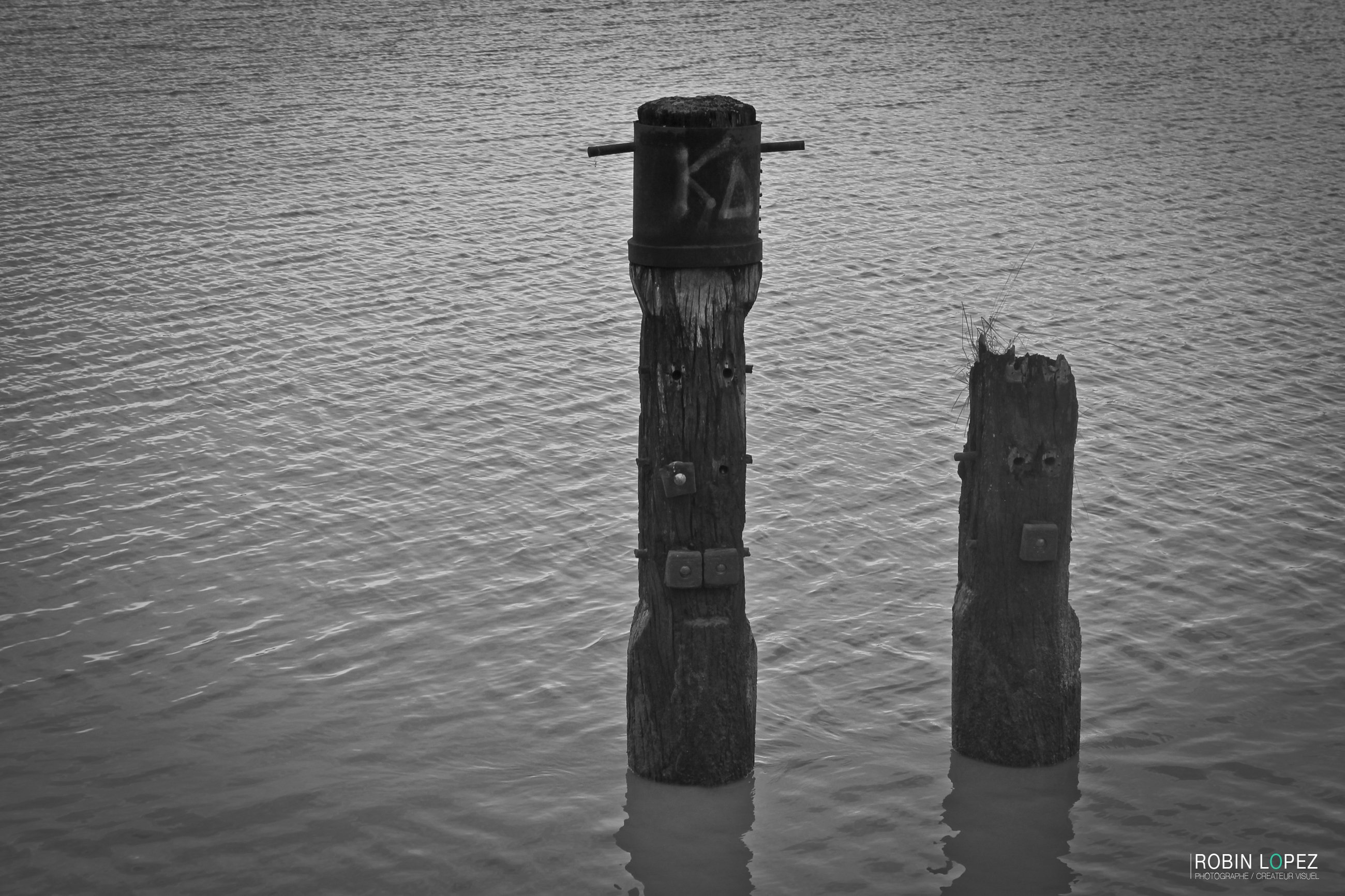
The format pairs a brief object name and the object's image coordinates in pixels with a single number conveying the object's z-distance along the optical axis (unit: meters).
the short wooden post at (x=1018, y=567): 7.21
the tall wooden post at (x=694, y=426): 6.81
